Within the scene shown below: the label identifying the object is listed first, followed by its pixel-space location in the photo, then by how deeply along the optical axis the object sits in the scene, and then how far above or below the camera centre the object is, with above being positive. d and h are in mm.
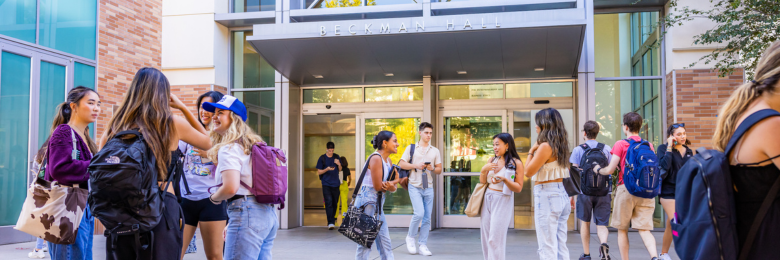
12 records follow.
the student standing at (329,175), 10695 -636
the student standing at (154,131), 2678 +66
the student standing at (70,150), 3561 -43
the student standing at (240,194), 3504 -331
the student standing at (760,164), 2008 -78
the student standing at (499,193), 4855 -457
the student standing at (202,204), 4113 -464
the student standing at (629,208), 5730 -699
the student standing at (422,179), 7391 -514
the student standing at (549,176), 4816 -302
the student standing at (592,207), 6047 -734
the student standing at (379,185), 4828 -380
